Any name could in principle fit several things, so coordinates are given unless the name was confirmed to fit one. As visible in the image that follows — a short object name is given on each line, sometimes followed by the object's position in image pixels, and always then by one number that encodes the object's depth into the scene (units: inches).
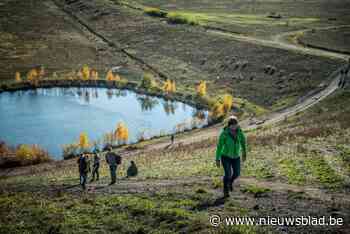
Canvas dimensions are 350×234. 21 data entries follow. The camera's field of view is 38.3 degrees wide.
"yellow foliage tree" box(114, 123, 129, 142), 3196.4
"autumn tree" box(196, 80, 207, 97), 4112.2
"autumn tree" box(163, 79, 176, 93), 4320.9
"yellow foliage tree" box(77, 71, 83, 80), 4766.7
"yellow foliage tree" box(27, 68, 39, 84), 4634.1
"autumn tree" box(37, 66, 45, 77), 4808.1
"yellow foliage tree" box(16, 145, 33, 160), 2743.6
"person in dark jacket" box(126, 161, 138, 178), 1210.0
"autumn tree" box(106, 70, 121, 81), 4699.8
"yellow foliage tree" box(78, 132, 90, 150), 3029.0
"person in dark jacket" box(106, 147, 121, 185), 1115.3
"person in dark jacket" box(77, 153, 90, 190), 1107.4
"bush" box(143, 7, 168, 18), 7282.0
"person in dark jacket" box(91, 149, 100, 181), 1232.8
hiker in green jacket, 701.9
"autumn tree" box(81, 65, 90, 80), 4776.1
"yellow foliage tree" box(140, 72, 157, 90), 4463.6
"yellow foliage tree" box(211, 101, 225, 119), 3555.6
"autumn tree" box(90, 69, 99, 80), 4793.3
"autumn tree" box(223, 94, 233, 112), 3664.6
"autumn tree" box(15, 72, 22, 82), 4650.1
